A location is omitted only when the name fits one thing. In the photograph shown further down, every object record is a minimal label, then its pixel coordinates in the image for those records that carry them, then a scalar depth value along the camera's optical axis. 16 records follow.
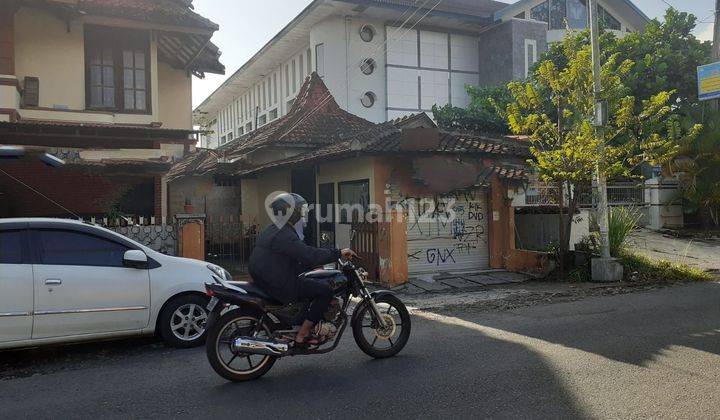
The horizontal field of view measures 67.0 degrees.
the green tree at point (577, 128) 11.27
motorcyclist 5.16
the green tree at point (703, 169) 17.86
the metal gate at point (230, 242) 13.24
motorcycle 5.00
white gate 12.34
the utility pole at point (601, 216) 11.44
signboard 13.94
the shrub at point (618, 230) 12.34
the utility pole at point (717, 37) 17.94
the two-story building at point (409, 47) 24.83
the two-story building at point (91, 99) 11.09
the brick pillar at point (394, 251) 11.28
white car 5.82
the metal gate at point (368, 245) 11.65
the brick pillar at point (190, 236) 11.39
